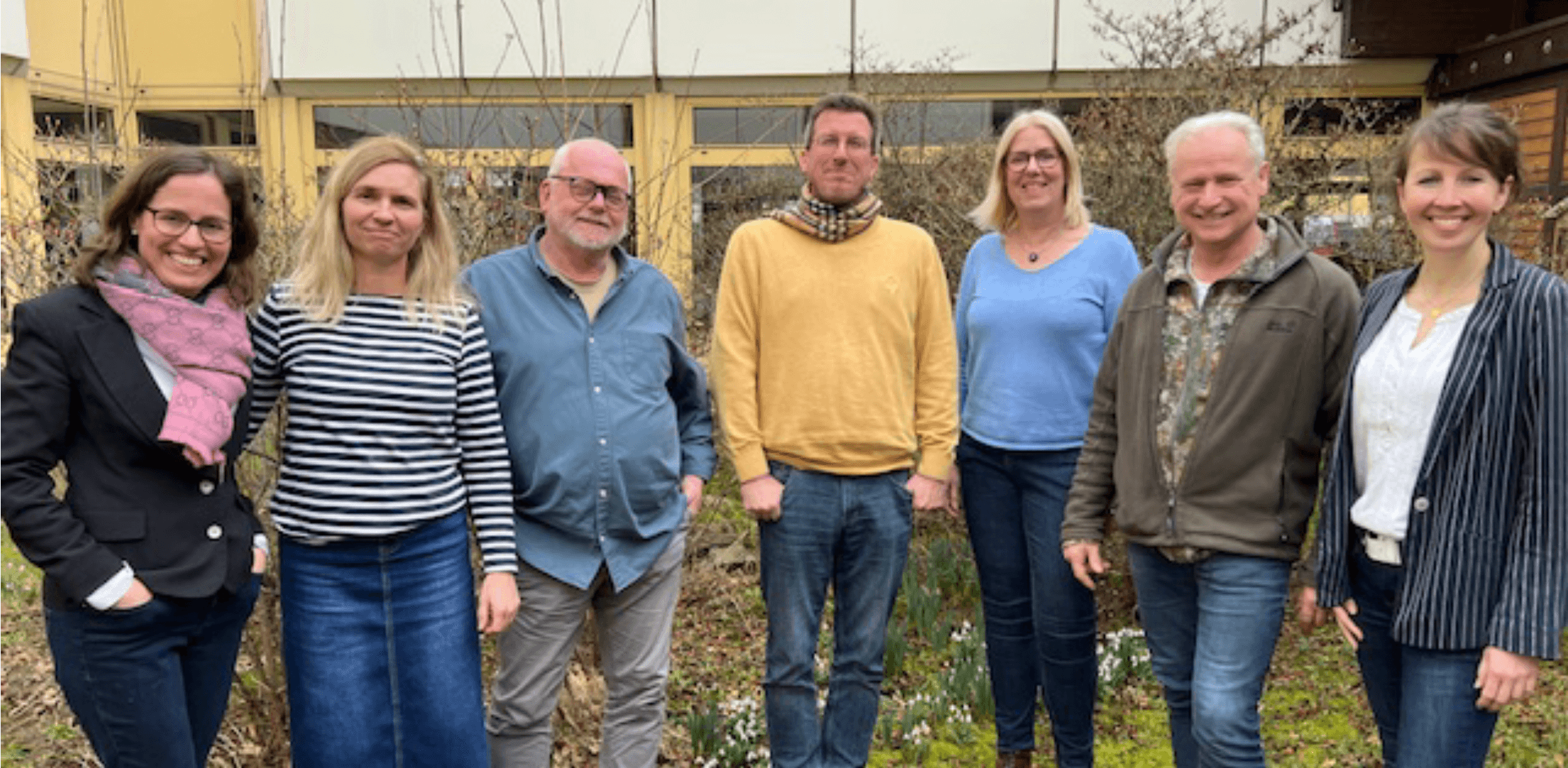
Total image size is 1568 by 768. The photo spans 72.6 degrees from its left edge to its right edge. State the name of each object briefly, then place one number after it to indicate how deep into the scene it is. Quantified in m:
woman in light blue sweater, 3.12
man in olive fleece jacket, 2.49
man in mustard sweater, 3.01
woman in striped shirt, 2.40
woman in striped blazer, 2.05
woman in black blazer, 2.06
